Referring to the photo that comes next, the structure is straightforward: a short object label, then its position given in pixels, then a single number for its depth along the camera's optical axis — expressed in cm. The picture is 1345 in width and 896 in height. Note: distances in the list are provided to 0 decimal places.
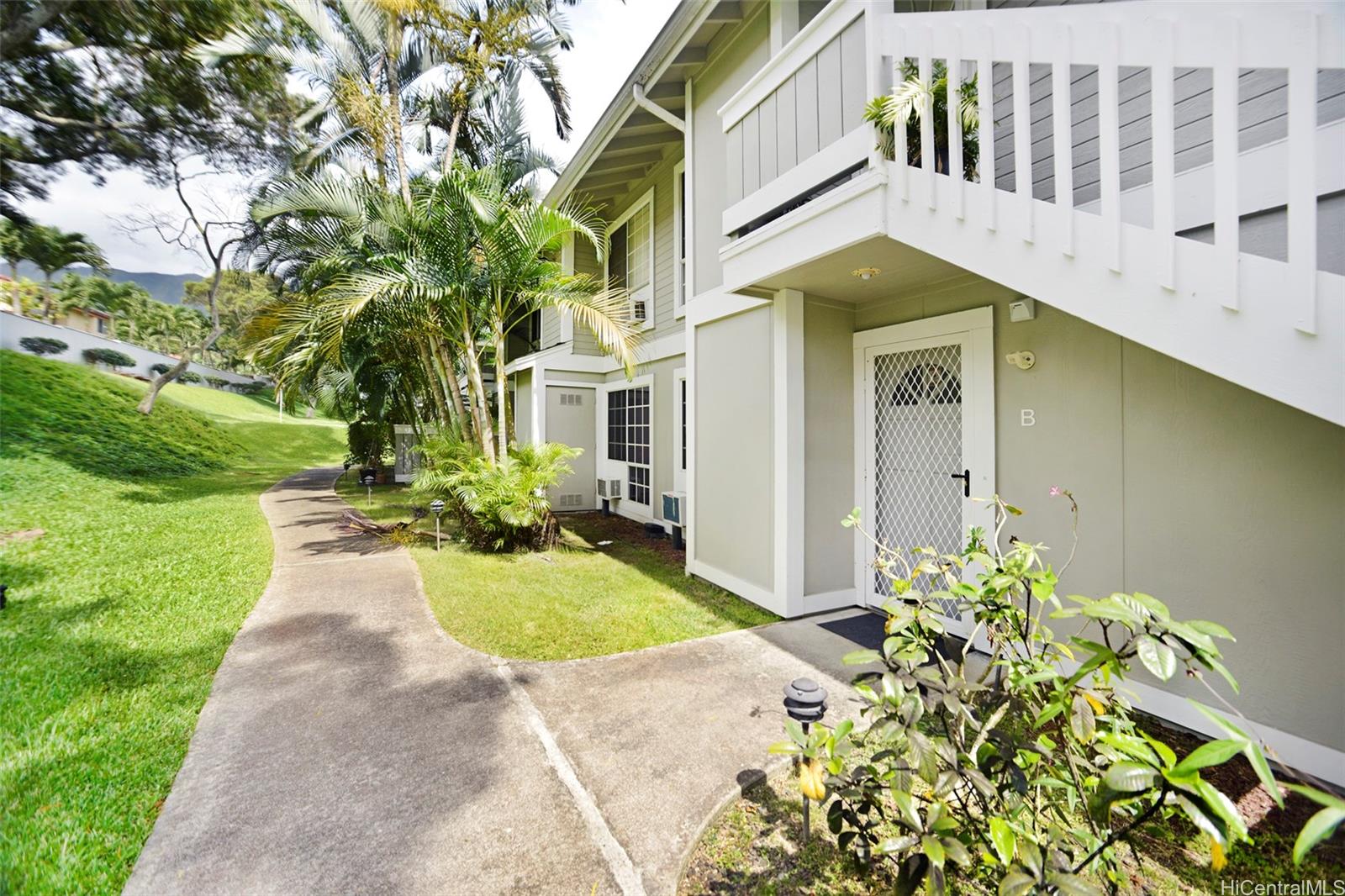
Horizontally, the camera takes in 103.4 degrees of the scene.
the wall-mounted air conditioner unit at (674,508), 773
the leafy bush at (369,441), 1658
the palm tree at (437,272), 669
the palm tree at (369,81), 784
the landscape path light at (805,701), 216
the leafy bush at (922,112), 312
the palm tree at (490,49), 934
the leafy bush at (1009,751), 117
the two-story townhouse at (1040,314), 217
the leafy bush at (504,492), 715
